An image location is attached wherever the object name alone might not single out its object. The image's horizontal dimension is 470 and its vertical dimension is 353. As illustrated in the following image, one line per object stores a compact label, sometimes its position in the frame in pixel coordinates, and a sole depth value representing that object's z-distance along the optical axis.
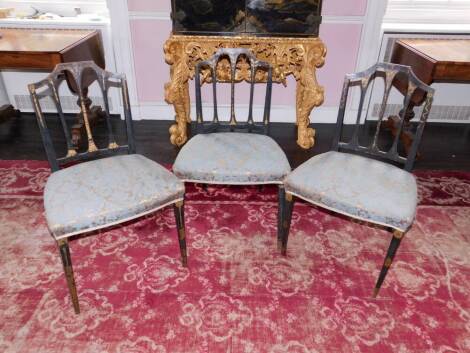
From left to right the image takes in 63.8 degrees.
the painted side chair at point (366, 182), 1.74
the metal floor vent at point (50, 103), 3.76
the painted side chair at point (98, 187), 1.65
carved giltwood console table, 2.86
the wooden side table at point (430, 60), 2.73
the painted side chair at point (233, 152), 1.99
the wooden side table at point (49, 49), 2.71
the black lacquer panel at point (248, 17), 2.72
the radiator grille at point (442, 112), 3.76
